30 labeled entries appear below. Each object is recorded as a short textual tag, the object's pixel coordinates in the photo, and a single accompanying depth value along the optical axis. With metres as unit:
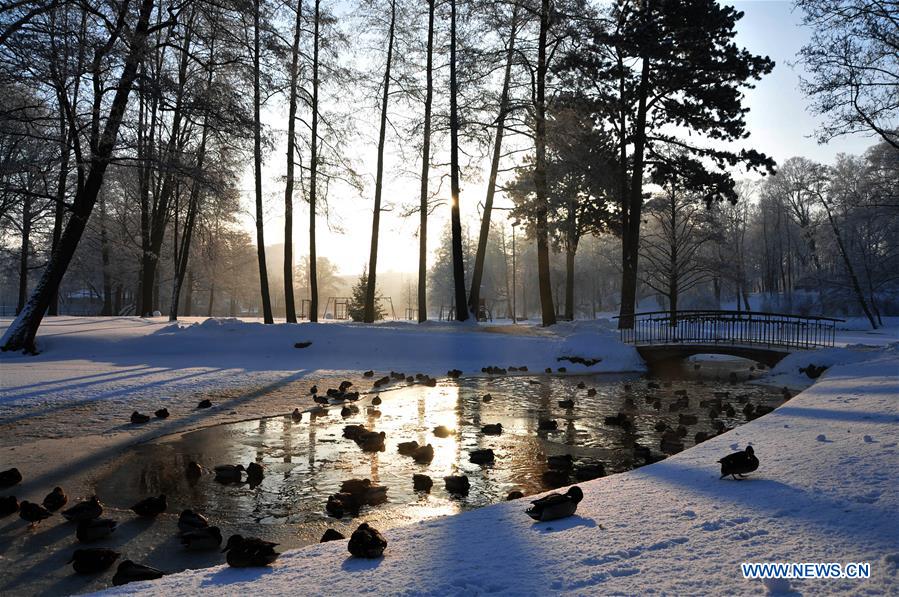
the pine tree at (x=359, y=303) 35.66
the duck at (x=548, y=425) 8.50
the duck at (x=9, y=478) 5.79
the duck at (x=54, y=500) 5.04
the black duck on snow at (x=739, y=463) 4.51
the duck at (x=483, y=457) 6.66
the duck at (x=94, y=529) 4.36
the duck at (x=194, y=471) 6.11
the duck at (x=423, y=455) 6.73
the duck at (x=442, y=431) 8.20
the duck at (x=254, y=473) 5.94
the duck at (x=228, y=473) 5.98
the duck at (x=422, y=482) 5.65
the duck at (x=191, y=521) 4.43
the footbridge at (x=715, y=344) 18.06
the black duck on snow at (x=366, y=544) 3.44
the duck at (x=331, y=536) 4.04
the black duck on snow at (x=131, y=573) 3.52
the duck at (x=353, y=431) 7.73
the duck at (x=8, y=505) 4.98
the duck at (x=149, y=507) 4.94
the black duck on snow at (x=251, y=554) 3.46
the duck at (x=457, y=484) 5.52
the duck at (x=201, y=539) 4.25
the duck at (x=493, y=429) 8.30
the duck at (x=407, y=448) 7.05
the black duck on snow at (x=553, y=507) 3.95
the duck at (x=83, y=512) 4.67
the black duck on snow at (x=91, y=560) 3.86
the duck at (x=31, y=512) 4.70
